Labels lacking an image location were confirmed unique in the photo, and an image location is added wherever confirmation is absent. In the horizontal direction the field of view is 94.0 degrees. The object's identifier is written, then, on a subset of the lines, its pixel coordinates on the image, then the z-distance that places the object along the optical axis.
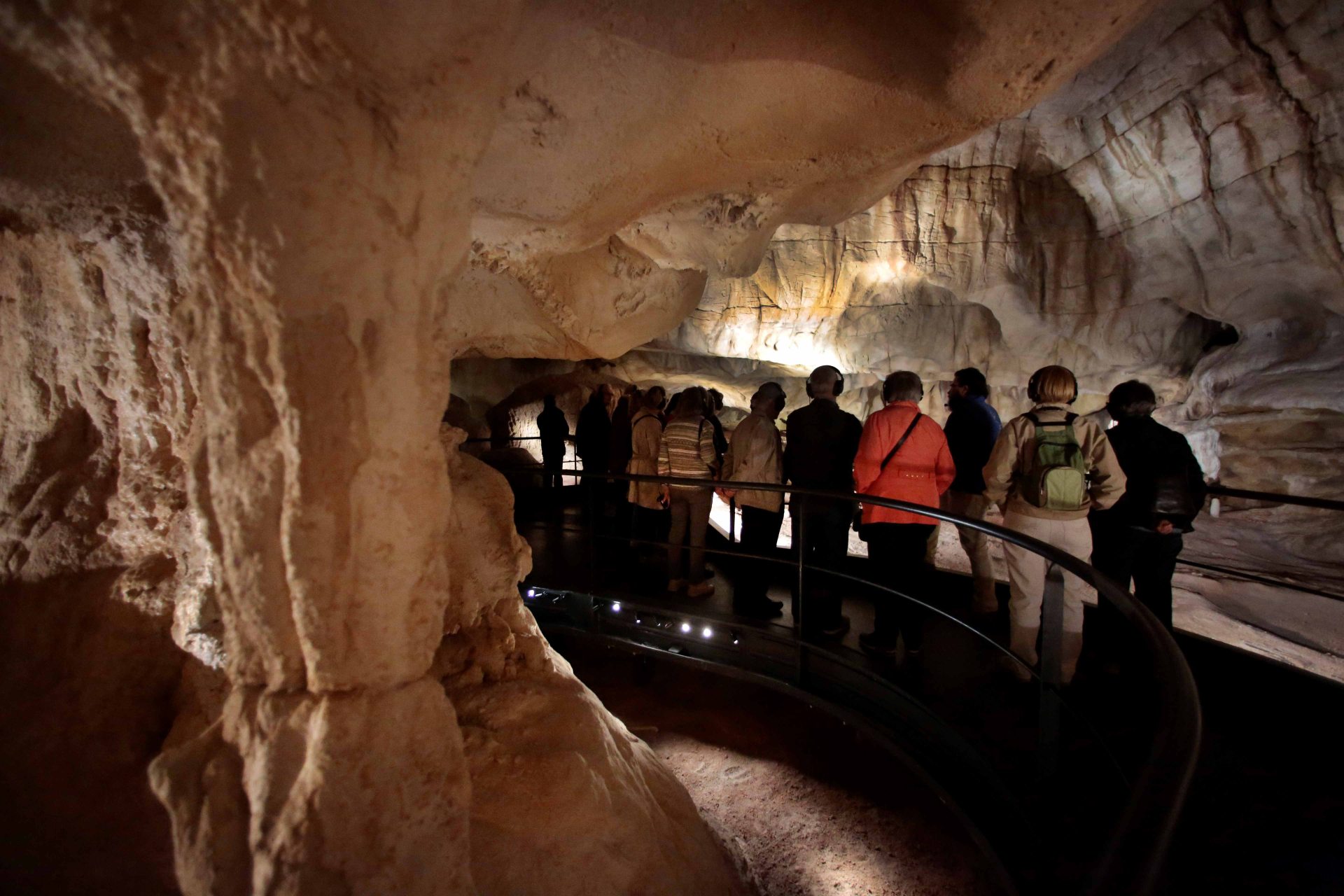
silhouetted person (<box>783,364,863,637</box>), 3.54
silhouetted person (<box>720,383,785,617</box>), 3.82
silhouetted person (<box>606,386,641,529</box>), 5.44
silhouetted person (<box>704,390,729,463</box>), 4.31
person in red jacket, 3.14
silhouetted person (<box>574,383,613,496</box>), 6.49
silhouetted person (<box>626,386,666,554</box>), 4.48
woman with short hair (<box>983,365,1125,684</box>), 2.66
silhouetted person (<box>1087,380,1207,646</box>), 3.00
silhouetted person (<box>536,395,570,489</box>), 7.74
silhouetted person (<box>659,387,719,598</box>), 4.14
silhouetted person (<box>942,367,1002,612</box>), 3.63
